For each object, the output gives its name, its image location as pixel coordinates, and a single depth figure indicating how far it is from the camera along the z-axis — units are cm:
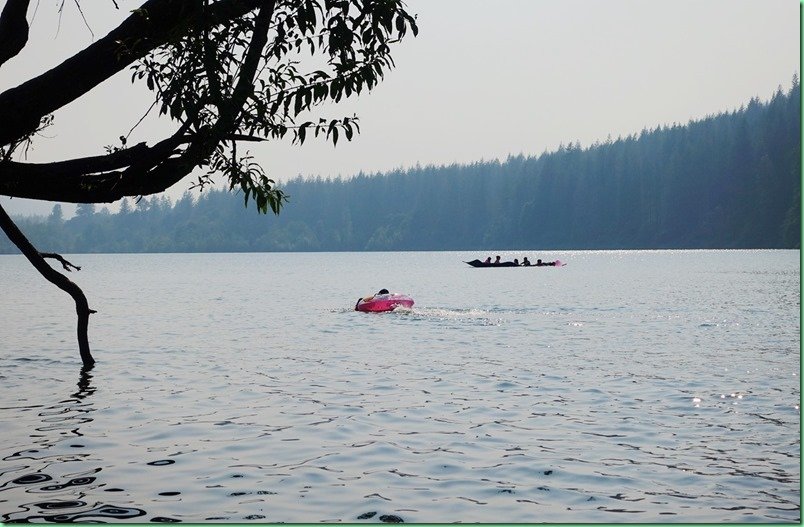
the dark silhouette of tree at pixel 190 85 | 931
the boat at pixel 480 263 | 10709
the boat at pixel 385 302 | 4734
